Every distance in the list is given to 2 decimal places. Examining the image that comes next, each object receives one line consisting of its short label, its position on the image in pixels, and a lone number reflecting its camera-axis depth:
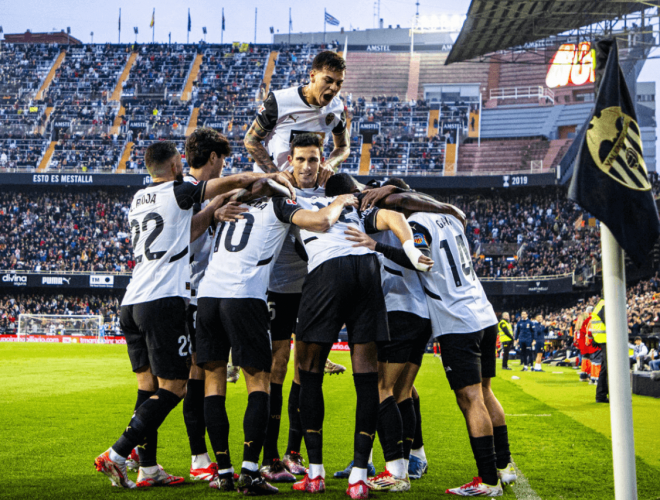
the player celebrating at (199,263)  5.08
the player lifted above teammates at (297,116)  5.88
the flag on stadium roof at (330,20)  64.50
